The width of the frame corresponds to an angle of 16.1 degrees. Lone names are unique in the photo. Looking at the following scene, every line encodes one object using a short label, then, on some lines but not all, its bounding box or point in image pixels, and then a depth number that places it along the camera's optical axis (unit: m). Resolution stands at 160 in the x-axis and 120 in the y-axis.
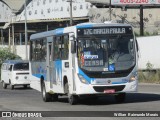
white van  41.34
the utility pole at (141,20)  57.78
